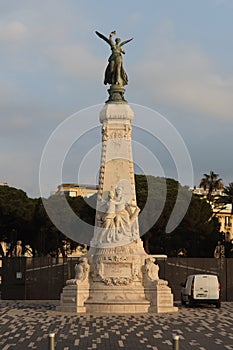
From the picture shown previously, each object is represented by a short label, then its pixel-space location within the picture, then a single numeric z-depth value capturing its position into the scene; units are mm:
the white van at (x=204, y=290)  29094
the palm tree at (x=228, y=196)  68312
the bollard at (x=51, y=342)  10227
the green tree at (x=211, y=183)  84062
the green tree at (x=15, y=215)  59781
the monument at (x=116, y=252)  26562
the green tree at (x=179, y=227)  57500
